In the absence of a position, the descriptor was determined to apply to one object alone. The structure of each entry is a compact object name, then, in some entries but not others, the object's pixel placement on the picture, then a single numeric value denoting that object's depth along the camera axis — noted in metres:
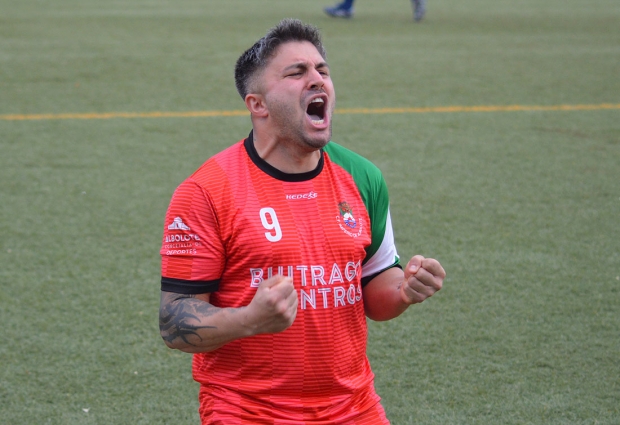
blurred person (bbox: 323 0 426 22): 33.41
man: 4.97
